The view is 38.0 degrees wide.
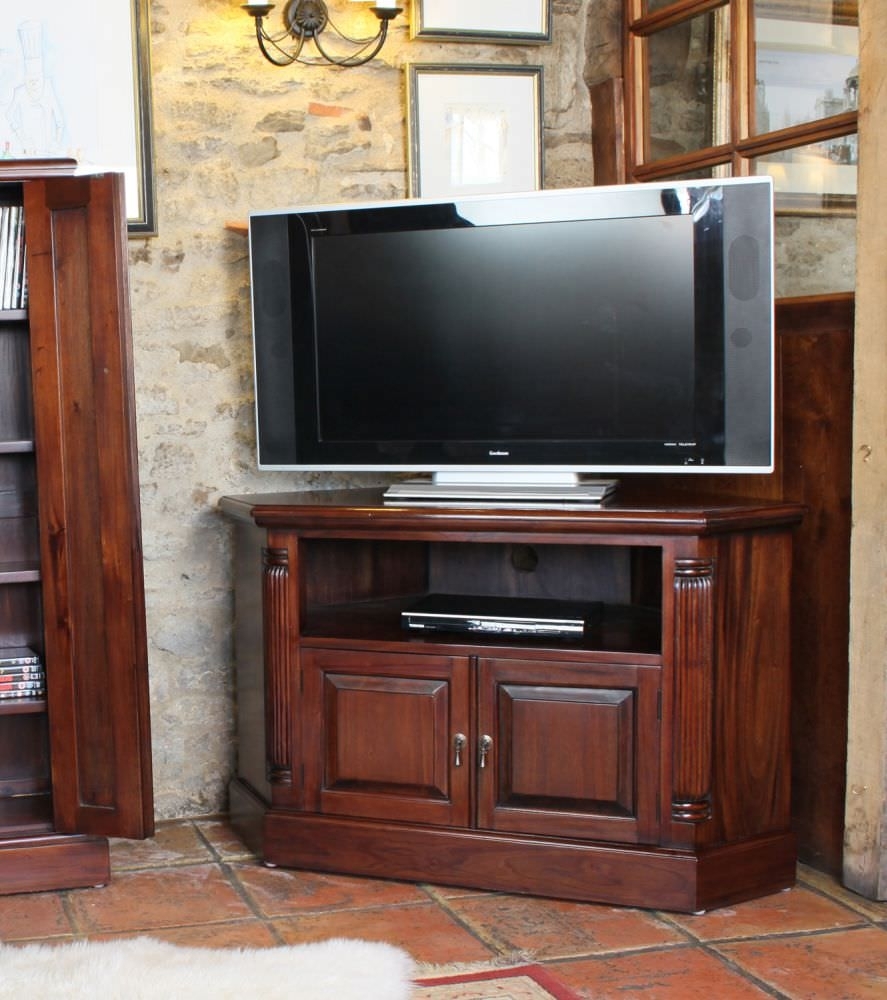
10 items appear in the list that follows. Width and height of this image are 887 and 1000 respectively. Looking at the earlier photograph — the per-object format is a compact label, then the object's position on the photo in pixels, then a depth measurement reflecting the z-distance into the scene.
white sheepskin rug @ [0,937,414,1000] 2.26
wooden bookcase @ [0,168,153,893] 2.75
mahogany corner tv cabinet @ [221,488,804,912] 2.68
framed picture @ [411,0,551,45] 3.33
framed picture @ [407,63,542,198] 3.36
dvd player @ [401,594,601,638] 2.84
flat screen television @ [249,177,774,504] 2.77
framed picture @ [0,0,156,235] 3.09
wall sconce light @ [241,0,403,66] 3.25
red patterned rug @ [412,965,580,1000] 2.29
